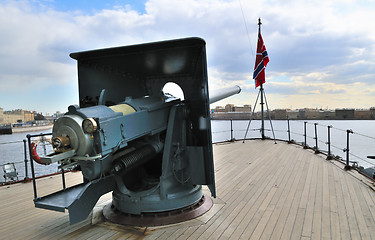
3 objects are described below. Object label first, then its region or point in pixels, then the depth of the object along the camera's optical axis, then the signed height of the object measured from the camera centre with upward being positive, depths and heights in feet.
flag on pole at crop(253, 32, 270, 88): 29.40 +5.74
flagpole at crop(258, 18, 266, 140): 29.25 +1.20
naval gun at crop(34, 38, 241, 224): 6.42 -0.38
